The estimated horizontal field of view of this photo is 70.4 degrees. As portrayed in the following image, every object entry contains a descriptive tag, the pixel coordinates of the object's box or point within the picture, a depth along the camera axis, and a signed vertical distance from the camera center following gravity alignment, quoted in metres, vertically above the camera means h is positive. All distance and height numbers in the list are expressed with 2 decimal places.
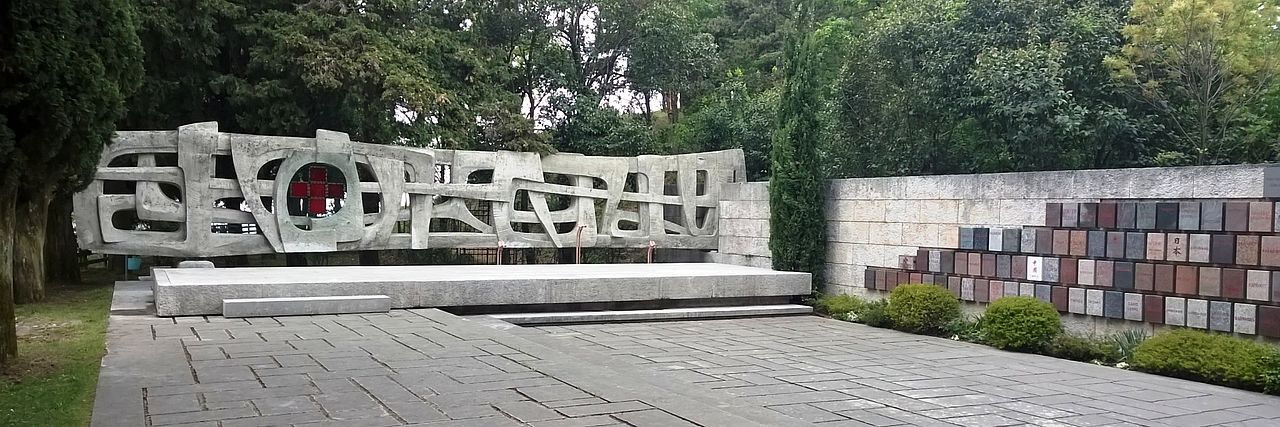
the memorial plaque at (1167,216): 7.65 -0.12
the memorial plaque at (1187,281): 7.49 -0.66
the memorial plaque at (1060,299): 8.57 -0.94
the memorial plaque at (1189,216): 7.48 -0.12
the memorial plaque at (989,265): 9.34 -0.68
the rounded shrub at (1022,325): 8.10 -1.13
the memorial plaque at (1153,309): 7.75 -0.93
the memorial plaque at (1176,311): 7.57 -0.92
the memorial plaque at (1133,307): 7.93 -0.93
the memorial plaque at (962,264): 9.64 -0.70
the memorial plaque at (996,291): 9.23 -0.93
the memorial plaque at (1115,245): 8.09 -0.39
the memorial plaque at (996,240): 9.24 -0.41
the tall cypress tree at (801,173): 11.30 +0.30
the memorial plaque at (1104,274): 8.16 -0.66
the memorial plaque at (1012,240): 9.06 -0.40
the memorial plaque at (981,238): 9.41 -0.41
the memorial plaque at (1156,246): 7.74 -0.38
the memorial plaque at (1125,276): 7.99 -0.67
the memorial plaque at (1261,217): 6.98 -0.11
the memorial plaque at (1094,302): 8.26 -0.93
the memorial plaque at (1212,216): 7.32 -0.11
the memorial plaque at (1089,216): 8.34 -0.14
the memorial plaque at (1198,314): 7.41 -0.92
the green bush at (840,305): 10.52 -1.27
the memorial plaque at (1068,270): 8.49 -0.66
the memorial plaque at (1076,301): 8.41 -0.93
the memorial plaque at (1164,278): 7.68 -0.65
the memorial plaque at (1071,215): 8.51 -0.14
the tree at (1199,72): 10.75 +1.59
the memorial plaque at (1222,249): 7.22 -0.37
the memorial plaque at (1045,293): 8.70 -0.90
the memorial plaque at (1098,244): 8.24 -0.40
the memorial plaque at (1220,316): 7.24 -0.91
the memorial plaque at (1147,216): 7.82 -0.13
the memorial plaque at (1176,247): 7.58 -0.38
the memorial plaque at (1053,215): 8.69 -0.14
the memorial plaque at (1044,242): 8.74 -0.40
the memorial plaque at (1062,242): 8.57 -0.40
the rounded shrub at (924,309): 9.30 -1.15
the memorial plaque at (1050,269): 8.68 -0.66
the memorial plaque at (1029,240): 8.91 -0.40
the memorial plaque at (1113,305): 8.09 -0.93
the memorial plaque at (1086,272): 8.34 -0.66
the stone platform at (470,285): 8.59 -0.98
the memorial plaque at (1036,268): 8.81 -0.67
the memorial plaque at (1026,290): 8.91 -0.89
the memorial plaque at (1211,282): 7.31 -0.65
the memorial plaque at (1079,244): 8.39 -0.40
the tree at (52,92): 5.64 +0.62
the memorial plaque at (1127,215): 7.99 -0.12
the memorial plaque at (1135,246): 7.90 -0.39
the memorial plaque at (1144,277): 7.82 -0.65
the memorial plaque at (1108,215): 8.17 -0.13
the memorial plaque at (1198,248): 7.41 -0.38
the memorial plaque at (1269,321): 6.92 -0.91
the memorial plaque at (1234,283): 7.15 -0.64
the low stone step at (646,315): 9.64 -1.34
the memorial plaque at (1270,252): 6.92 -0.37
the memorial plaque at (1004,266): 9.13 -0.67
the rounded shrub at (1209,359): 6.43 -1.17
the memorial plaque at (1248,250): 7.05 -0.37
